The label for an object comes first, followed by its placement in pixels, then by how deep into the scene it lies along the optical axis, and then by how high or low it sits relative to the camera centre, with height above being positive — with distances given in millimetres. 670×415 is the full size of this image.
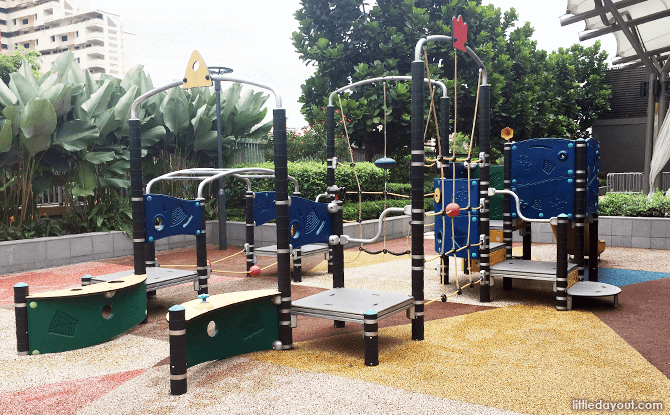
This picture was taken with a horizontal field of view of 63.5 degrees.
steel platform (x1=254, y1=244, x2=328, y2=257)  8484 -1130
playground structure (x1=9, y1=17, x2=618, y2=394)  4492 -731
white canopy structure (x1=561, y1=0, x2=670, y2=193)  12023 +3523
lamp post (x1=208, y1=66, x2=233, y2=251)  11626 -582
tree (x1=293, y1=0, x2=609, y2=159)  16078 +3748
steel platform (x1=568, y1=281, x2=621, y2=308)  6109 -1346
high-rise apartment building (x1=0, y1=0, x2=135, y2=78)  86812 +25080
